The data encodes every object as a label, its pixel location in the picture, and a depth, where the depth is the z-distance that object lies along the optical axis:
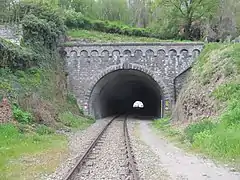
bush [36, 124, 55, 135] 14.50
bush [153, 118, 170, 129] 20.73
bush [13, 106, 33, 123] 14.50
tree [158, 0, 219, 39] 33.81
